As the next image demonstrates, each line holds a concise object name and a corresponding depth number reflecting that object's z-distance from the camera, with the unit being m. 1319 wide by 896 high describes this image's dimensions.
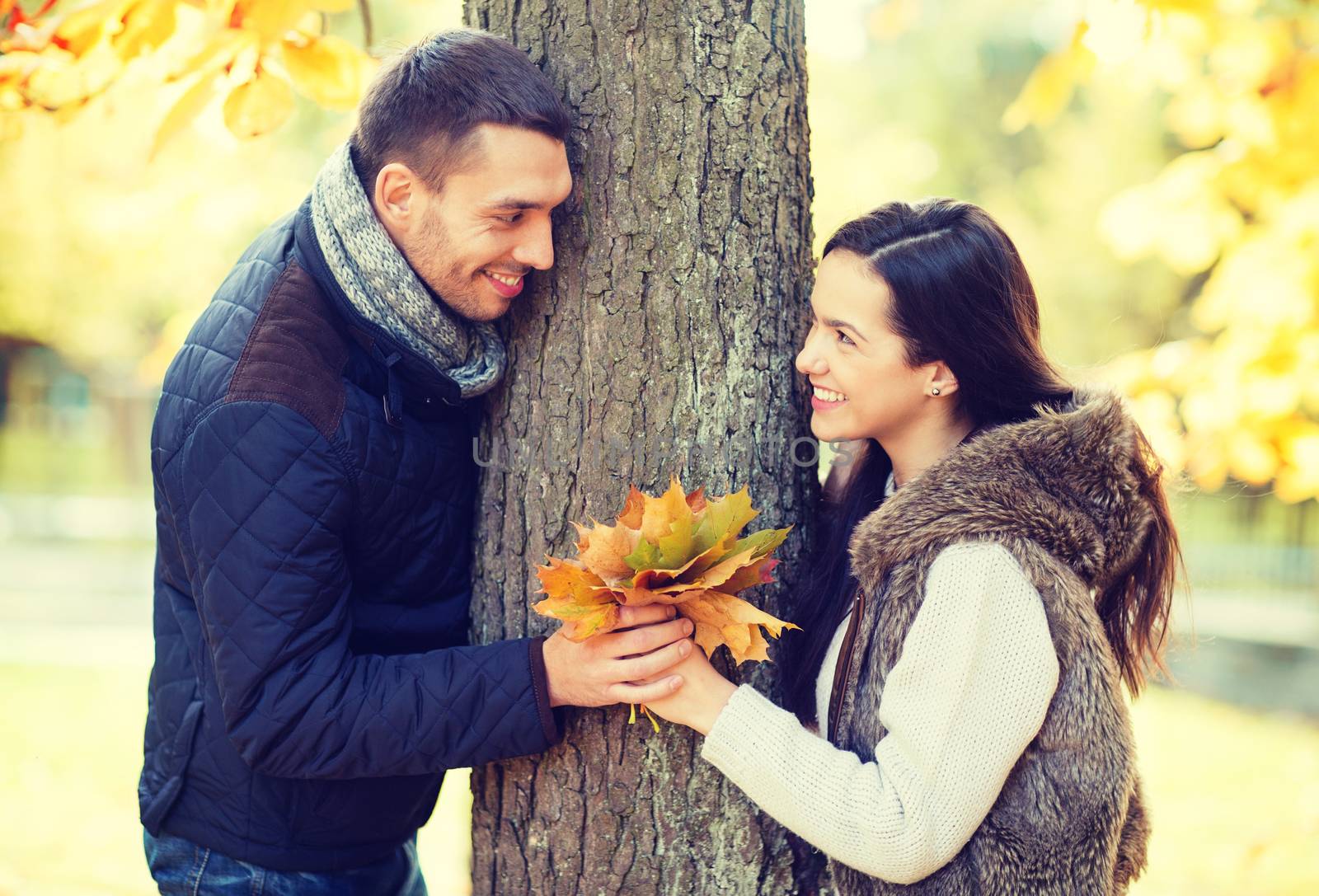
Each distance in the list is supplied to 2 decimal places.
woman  1.83
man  1.95
